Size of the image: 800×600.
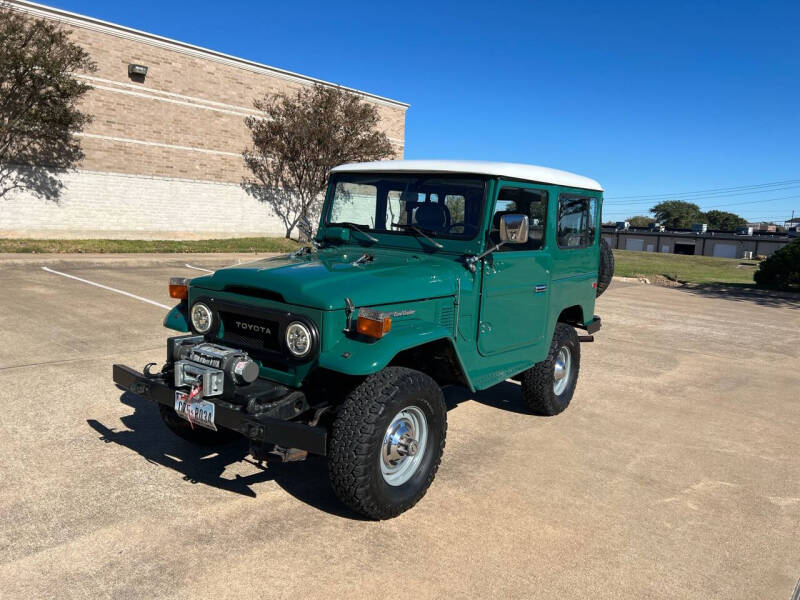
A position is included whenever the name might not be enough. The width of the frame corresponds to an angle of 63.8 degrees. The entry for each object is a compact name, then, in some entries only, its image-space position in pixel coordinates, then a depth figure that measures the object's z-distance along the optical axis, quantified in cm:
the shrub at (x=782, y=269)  1800
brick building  2094
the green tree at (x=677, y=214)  12875
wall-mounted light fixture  2162
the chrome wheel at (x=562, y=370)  596
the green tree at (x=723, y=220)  12181
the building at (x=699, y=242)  7775
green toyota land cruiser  358
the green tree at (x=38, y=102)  1772
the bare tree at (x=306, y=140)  2558
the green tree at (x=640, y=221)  13540
